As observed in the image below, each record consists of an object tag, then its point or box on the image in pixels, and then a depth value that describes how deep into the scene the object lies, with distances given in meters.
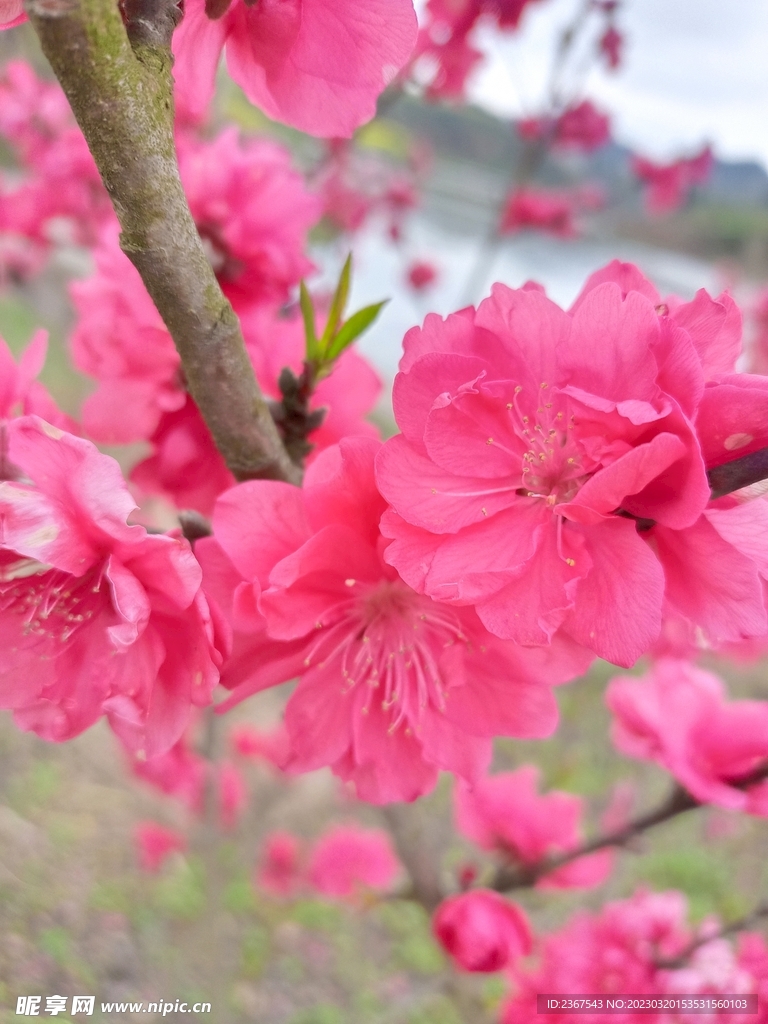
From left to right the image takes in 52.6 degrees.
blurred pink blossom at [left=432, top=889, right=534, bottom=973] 0.16
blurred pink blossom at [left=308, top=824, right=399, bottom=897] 0.34
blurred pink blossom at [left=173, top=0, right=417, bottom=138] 0.09
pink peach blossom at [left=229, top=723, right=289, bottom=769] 0.35
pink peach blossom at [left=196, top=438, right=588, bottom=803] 0.09
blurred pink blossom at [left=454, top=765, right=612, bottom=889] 0.20
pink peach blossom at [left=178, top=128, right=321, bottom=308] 0.14
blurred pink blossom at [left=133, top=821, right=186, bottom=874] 0.35
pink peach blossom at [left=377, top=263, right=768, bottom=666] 0.08
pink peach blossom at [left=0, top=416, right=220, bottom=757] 0.08
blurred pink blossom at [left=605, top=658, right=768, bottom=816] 0.14
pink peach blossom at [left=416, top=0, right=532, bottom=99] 0.27
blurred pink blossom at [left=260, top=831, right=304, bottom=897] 0.37
